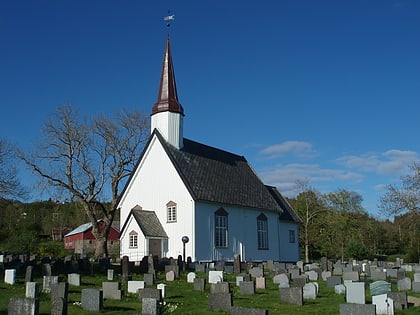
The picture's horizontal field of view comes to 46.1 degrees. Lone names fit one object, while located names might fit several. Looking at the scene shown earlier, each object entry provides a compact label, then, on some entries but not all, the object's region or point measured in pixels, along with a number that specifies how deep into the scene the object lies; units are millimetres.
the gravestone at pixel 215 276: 20078
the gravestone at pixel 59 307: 10742
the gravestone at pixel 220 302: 12961
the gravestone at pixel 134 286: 15906
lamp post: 31078
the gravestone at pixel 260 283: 18688
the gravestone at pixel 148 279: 18748
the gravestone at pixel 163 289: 15070
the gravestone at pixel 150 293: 13484
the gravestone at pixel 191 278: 21109
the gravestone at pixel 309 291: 15729
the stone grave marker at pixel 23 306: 10398
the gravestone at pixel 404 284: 18156
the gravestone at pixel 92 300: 12531
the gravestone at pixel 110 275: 20156
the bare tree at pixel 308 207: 56781
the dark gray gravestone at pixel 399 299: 13508
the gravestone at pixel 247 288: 16891
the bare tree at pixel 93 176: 40094
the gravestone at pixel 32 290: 13930
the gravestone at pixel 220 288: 15052
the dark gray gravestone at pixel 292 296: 14523
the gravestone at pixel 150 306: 10834
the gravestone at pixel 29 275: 17531
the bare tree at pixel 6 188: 36625
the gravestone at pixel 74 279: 17828
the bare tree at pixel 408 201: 37000
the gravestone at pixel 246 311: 9909
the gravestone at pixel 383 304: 12454
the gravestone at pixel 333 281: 18922
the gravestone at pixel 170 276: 21906
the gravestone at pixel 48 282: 15664
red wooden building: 69188
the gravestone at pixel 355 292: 14219
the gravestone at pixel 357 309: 10688
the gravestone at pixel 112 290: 14547
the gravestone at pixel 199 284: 17719
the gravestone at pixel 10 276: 17672
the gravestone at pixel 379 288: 15625
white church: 32875
